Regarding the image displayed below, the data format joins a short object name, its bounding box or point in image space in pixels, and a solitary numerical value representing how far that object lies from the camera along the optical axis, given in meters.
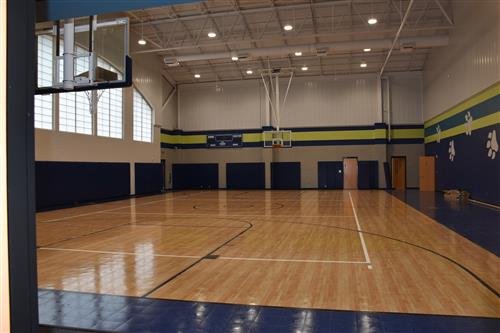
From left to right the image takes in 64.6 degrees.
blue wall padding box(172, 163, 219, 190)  28.55
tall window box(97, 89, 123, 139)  18.52
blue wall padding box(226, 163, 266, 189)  27.78
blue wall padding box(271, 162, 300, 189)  27.42
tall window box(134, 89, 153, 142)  22.11
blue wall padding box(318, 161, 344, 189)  26.81
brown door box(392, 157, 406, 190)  26.06
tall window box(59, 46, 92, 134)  15.96
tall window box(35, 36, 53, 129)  14.73
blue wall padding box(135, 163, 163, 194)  22.20
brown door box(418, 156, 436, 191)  22.36
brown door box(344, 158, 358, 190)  26.59
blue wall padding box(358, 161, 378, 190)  26.22
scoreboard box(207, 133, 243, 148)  27.92
